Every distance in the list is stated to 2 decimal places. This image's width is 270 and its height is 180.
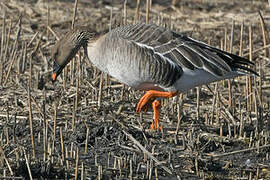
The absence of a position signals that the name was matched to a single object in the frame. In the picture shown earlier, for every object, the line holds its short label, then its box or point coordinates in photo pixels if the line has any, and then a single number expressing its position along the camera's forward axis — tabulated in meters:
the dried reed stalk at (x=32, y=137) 13.01
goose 14.84
